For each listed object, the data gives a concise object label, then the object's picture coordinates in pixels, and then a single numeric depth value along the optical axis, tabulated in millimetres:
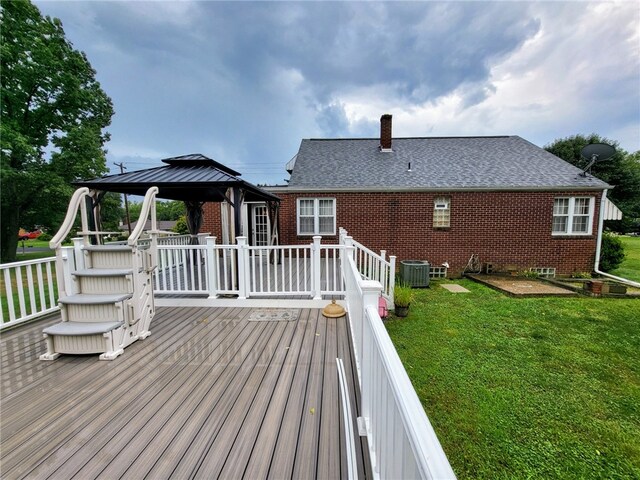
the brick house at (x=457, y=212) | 9164
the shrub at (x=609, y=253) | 9547
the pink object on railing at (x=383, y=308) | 4965
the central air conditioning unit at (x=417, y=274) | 7812
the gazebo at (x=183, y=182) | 4758
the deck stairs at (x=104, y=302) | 2873
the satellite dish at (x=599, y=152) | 8609
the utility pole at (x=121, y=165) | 25625
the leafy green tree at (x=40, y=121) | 11195
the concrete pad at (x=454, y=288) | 7438
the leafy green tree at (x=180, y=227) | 14305
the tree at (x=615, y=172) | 17578
